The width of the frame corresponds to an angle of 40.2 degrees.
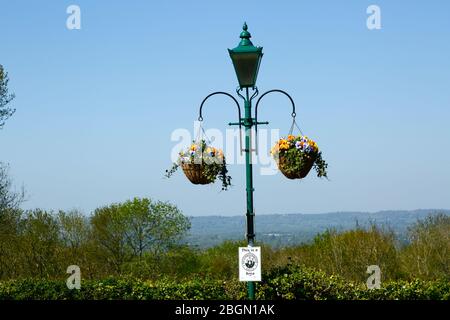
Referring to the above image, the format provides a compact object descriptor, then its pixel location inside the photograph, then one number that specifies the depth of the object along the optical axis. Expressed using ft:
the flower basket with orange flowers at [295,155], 26.40
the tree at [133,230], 89.04
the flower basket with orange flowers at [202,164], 26.96
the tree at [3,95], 69.10
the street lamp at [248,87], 24.76
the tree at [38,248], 71.69
